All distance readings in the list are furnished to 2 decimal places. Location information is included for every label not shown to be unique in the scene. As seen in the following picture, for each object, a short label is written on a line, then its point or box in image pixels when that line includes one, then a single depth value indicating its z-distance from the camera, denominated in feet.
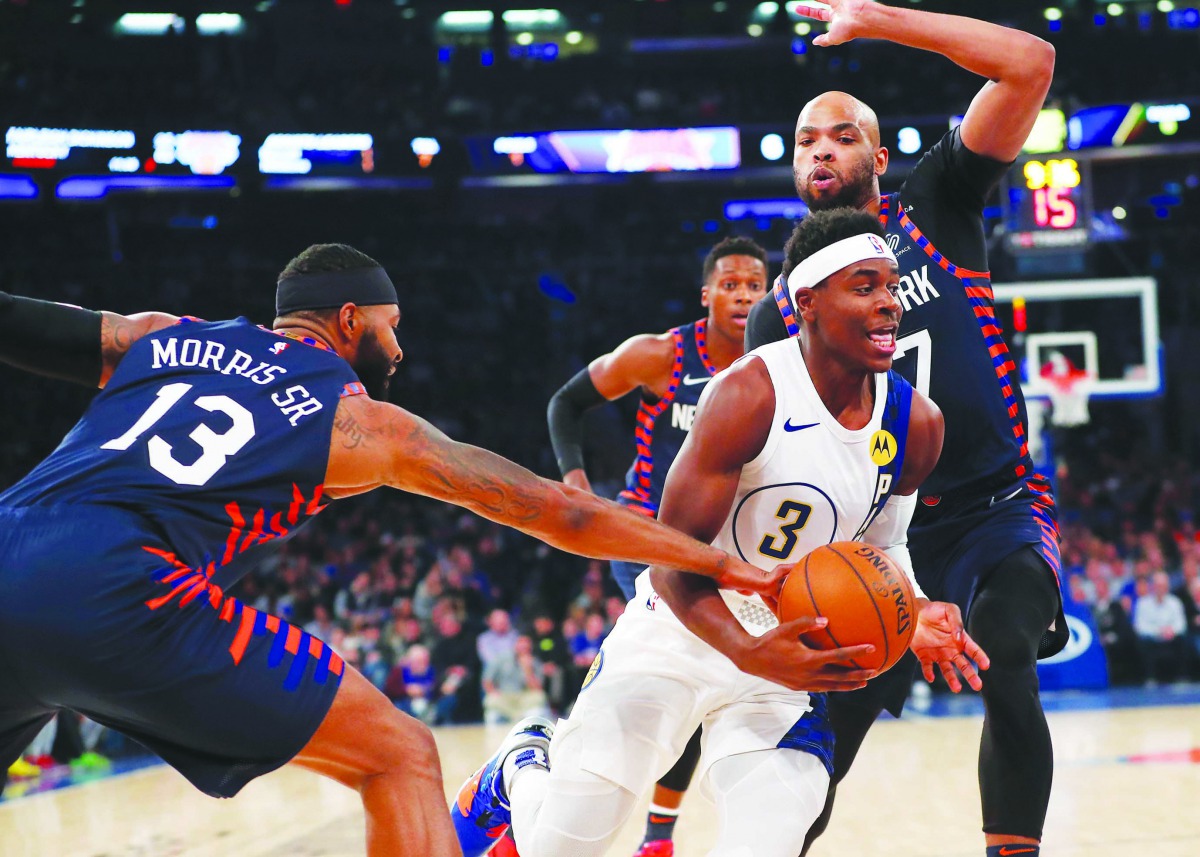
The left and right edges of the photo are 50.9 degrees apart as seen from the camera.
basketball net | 43.80
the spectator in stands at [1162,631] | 44.57
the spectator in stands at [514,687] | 42.24
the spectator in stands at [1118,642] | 44.70
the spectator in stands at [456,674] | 43.47
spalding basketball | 10.32
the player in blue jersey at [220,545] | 9.46
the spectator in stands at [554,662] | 42.70
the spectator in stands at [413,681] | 43.86
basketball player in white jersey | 11.14
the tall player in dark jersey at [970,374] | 11.70
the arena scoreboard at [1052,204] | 41.75
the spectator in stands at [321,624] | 46.88
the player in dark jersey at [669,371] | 20.95
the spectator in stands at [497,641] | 42.98
